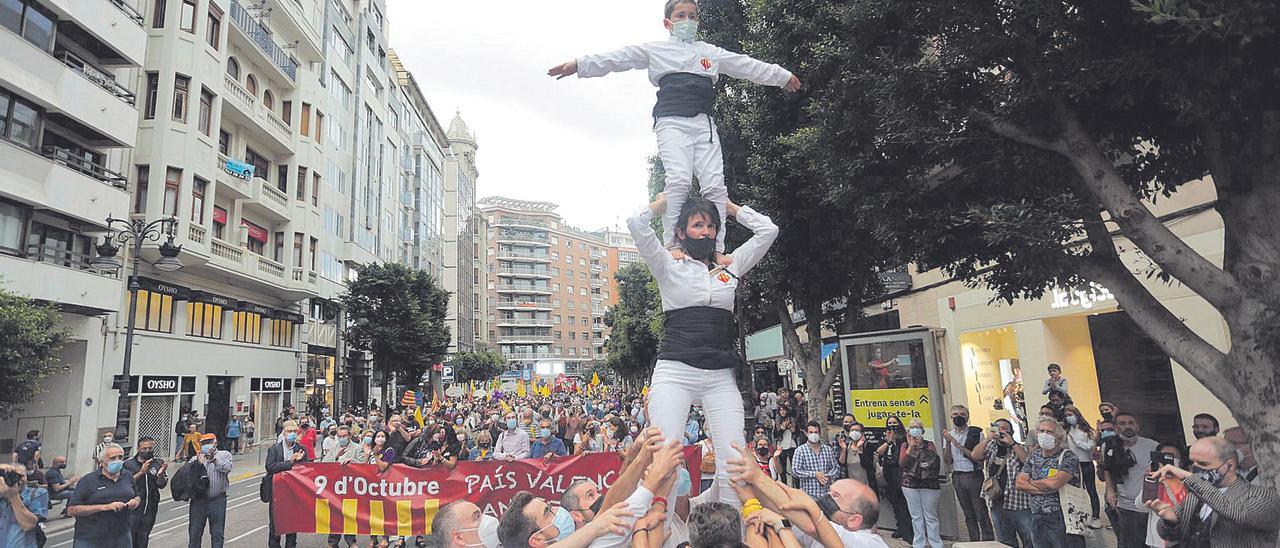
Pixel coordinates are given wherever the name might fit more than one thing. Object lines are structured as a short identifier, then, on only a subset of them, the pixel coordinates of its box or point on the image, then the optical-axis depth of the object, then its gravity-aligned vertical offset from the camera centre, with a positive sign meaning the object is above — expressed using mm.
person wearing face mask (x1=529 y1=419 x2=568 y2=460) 11633 -1074
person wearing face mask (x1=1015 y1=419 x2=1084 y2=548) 7148 -1216
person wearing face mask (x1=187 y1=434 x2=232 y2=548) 9000 -1396
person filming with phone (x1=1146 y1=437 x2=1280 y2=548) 4637 -1030
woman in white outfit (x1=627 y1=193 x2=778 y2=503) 3850 +284
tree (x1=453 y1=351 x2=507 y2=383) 67062 +1950
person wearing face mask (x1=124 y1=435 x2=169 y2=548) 8648 -1119
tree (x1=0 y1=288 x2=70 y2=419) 14312 +1185
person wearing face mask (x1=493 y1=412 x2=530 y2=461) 12219 -1049
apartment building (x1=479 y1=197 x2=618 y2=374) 108188 +15917
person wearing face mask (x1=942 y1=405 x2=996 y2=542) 8984 -1480
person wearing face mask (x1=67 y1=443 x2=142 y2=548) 7453 -1141
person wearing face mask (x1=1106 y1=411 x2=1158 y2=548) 7195 -1322
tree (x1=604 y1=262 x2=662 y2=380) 46812 +3849
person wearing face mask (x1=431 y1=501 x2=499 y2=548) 3455 -715
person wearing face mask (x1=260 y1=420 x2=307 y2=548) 9211 -945
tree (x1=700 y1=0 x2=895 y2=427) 9203 +3216
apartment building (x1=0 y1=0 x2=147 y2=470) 17453 +6279
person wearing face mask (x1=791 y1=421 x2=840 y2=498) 9172 -1229
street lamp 15938 +3151
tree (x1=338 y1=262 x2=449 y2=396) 34938 +3551
